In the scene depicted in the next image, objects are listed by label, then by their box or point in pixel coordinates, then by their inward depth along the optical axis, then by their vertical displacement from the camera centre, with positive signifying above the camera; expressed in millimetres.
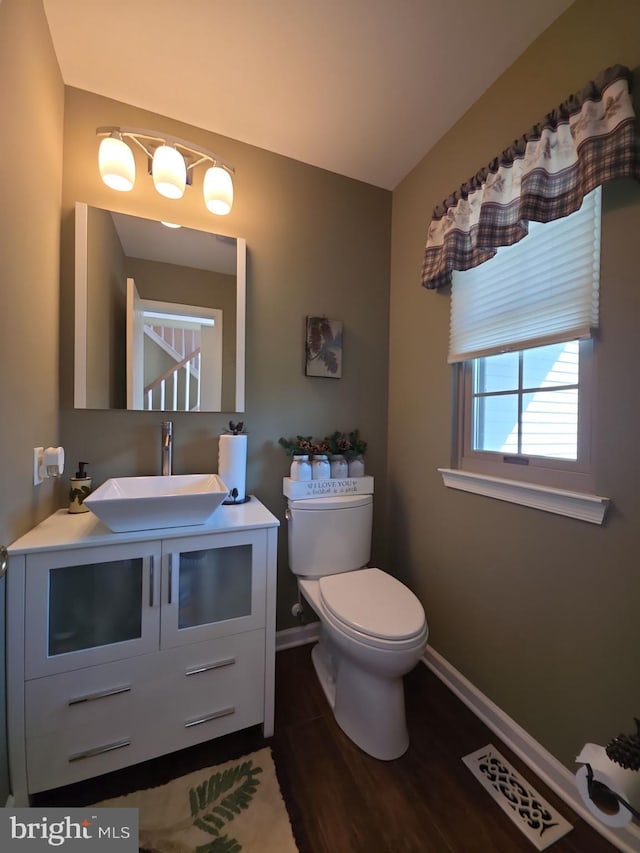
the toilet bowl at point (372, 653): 1102 -792
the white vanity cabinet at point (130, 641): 947 -726
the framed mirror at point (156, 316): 1374 +456
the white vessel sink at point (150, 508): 986 -294
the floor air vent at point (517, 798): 957 -1189
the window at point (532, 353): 1059 +274
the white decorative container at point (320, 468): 1606 -241
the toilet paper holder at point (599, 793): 728 -830
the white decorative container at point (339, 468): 1660 -247
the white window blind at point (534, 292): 1031 +489
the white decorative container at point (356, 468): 1700 -250
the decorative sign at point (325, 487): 1547 -332
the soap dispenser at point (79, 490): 1266 -299
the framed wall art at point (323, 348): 1748 +386
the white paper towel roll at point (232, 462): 1492 -205
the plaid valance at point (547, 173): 897 +818
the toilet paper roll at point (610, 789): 703 -795
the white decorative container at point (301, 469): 1565 -242
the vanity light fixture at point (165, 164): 1299 +1056
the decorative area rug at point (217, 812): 910 -1185
